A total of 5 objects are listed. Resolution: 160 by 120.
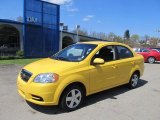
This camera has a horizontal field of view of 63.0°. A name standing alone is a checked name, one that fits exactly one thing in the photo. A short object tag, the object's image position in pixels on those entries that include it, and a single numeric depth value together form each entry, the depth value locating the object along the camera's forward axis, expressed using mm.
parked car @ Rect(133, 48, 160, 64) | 11073
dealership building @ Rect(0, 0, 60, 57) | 13640
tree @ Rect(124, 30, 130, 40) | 61476
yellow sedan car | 3042
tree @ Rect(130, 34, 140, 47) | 57951
